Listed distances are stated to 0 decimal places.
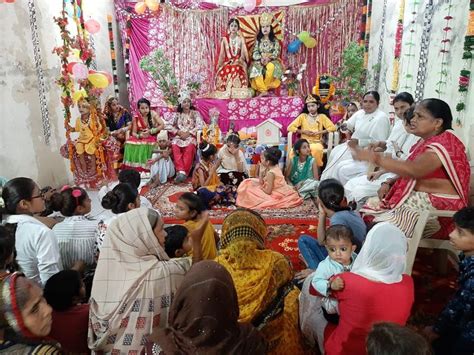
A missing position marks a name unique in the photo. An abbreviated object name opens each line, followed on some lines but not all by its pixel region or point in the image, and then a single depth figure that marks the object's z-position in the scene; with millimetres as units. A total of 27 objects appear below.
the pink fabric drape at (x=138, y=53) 8156
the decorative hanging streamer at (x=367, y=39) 7391
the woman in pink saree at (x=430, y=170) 2410
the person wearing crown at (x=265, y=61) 7625
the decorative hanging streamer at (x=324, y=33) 7719
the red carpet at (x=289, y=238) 3339
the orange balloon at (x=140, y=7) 7723
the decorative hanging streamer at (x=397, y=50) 5527
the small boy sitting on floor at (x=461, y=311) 1681
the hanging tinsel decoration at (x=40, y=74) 5016
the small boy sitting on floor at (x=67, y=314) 1735
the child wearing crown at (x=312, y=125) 5746
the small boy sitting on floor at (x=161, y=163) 5766
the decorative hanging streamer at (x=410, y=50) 5047
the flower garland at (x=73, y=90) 5184
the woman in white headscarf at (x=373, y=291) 1543
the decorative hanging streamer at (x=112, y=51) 7918
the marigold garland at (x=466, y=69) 3291
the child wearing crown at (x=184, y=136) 6004
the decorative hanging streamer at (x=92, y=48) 7232
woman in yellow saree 1657
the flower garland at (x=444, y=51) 3816
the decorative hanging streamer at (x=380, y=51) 6480
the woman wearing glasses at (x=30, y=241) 2008
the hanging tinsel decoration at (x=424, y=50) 4422
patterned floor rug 4208
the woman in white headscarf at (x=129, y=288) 1569
